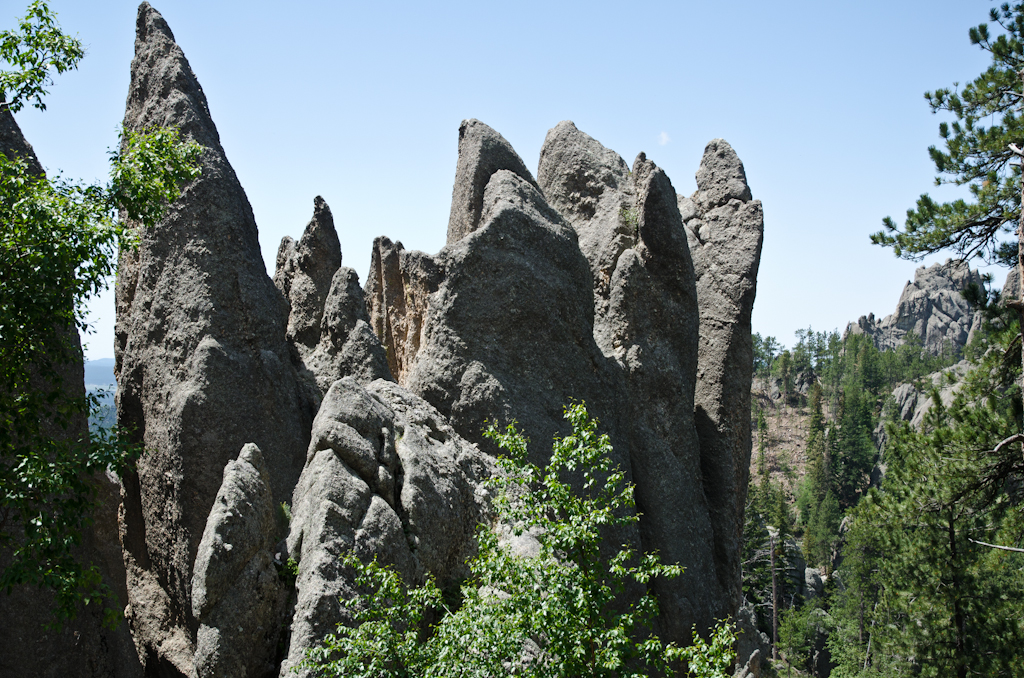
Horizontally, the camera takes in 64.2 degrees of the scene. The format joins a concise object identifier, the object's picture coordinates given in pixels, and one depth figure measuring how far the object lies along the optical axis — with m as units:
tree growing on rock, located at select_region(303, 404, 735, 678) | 8.20
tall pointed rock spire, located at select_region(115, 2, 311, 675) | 12.55
